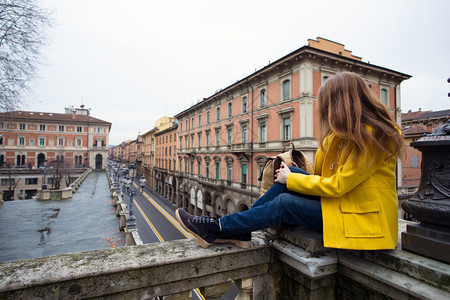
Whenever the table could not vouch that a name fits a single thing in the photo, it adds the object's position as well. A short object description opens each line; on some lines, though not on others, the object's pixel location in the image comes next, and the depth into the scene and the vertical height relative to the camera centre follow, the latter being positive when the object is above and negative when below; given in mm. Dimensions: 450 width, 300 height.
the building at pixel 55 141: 46719 +3050
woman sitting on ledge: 1597 -241
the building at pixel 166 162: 37316 -1385
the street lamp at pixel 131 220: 9695 -2861
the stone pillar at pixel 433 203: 1499 -353
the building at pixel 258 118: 14448 +3006
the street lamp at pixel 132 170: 12556 -900
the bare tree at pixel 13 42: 7074 +3751
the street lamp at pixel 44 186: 22094 -3117
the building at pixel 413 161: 18031 -609
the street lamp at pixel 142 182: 11656 -1437
